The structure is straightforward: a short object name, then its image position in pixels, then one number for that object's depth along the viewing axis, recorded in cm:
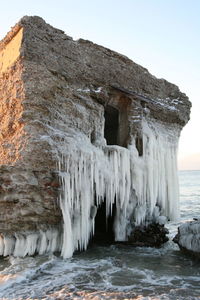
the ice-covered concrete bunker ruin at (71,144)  805
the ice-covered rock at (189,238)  854
